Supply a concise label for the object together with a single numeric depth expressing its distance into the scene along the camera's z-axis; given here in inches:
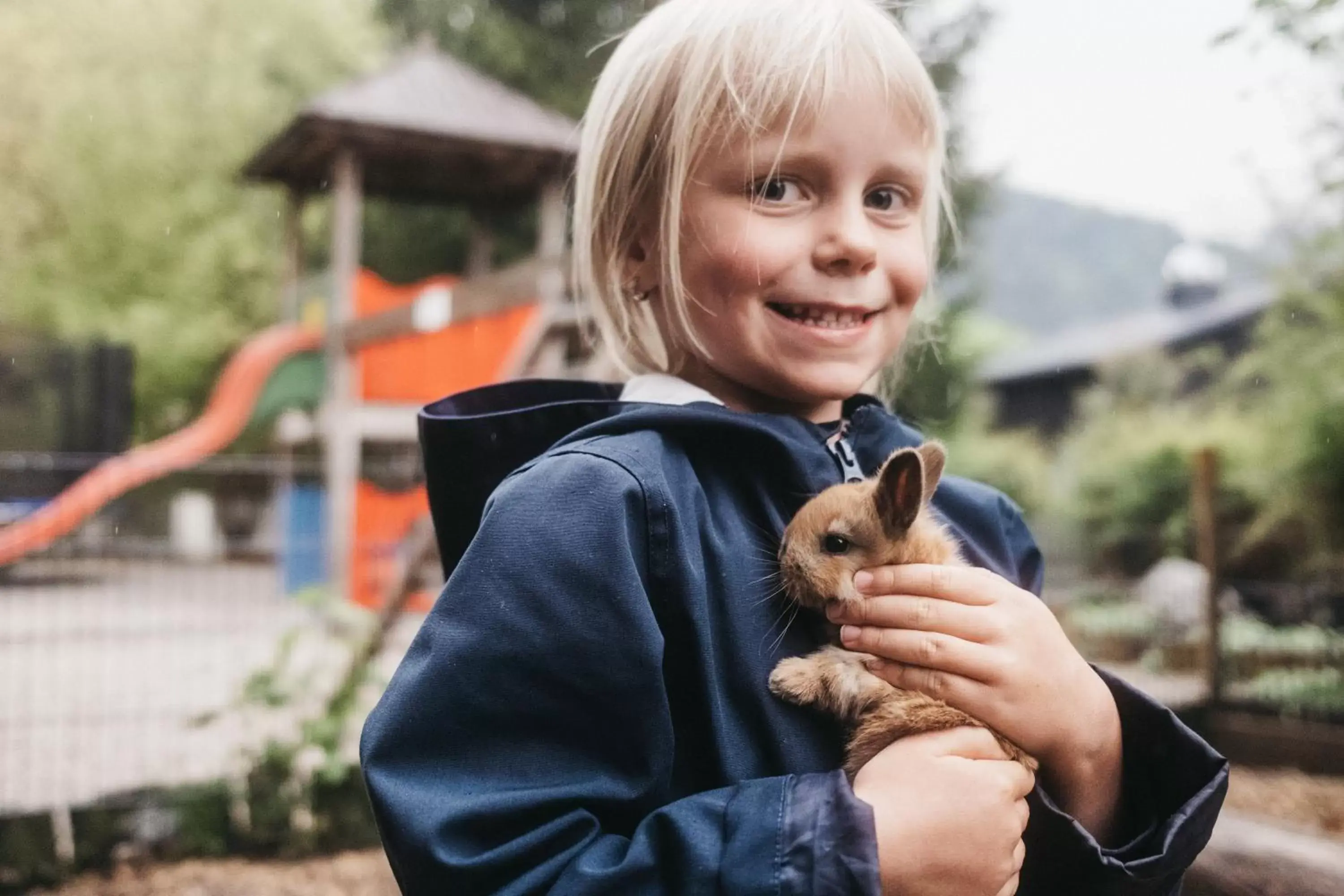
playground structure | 369.7
